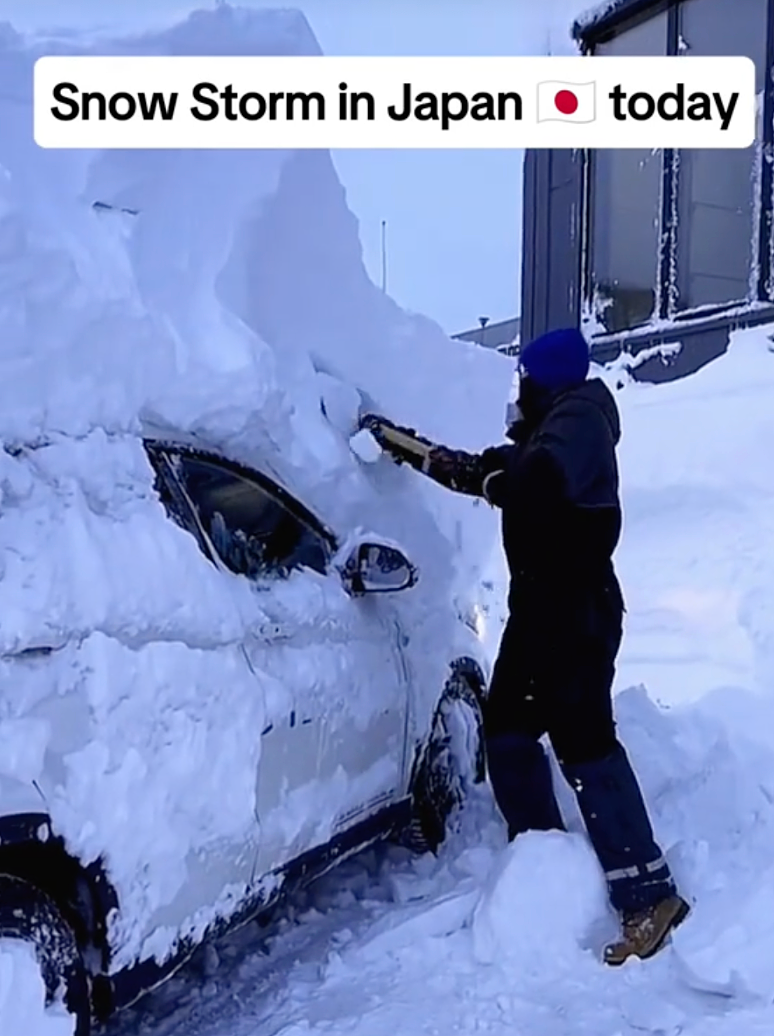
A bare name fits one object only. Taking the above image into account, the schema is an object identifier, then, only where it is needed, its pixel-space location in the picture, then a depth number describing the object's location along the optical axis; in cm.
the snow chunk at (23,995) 256
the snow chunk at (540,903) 386
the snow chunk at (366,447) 460
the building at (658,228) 1083
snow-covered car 273
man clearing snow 390
